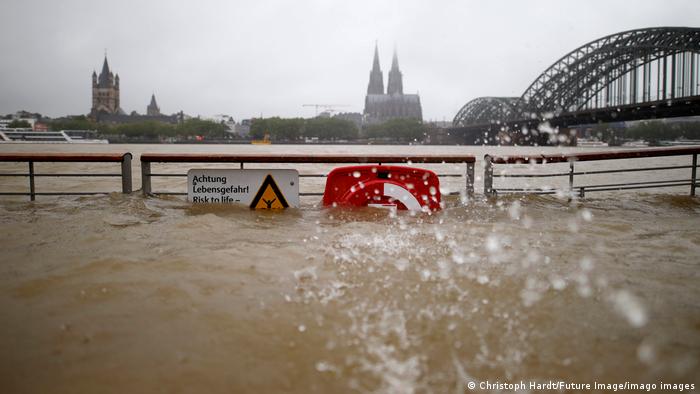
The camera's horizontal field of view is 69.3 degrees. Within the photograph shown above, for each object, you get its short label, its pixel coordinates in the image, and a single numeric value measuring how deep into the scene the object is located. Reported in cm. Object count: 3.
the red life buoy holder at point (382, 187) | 647
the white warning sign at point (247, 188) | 717
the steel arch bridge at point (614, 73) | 5844
